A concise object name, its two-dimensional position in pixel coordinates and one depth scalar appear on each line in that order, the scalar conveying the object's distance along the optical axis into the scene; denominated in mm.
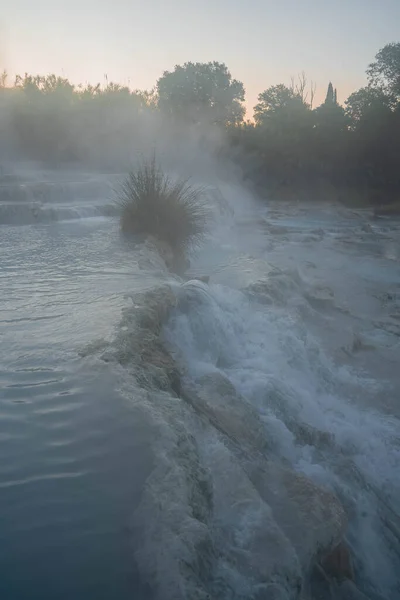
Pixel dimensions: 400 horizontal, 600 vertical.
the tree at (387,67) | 32147
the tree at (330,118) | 30438
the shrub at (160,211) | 8023
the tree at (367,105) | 29469
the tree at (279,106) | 32344
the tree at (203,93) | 37188
